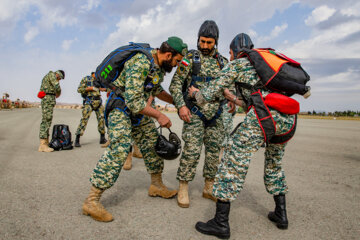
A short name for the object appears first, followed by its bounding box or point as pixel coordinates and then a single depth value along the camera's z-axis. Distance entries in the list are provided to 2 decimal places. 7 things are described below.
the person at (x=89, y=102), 7.72
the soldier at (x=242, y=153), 2.50
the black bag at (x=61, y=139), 6.90
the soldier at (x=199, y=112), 3.40
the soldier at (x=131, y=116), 2.78
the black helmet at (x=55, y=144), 6.86
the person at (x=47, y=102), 6.86
